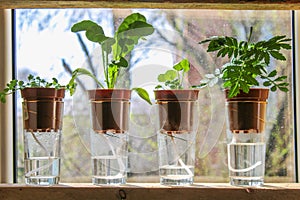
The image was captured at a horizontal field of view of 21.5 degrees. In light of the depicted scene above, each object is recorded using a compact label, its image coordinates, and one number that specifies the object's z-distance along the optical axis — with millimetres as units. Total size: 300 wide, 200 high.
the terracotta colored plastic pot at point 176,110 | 1654
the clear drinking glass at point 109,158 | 1659
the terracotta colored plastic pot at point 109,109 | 1648
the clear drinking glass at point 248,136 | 1652
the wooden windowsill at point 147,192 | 1602
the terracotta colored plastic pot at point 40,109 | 1660
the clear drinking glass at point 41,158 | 1656
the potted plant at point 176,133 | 1655
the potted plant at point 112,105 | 1651
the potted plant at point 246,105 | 1623
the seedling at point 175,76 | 1694
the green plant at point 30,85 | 1678
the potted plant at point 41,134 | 1659
